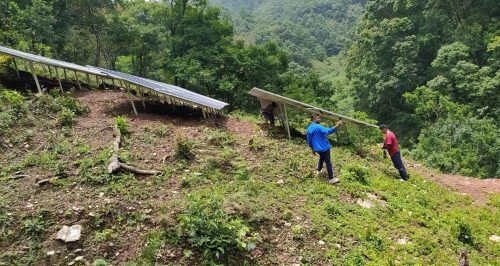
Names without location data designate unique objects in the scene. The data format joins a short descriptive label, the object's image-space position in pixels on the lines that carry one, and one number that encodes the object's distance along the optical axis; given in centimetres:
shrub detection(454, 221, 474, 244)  682
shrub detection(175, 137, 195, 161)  833
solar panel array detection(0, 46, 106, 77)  1128
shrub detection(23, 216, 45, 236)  552
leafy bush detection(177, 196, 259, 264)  536
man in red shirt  939
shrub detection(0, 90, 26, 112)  990
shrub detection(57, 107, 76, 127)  982
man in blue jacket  811
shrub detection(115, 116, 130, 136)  952
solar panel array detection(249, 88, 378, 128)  1019
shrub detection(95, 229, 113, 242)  548
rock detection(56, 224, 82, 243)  541
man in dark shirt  1171
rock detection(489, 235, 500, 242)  714
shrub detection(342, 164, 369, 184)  859
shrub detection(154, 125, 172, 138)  984
